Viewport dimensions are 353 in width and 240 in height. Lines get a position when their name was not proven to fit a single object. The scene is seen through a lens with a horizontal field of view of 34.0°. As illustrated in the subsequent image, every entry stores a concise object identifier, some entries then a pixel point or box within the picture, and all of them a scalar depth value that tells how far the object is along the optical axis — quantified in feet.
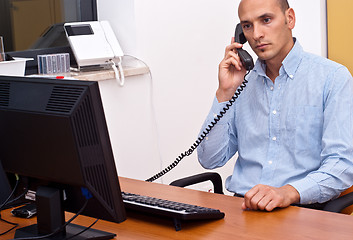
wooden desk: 4.72
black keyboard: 4.91
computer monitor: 4.16
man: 6.31
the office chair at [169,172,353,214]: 5.96
